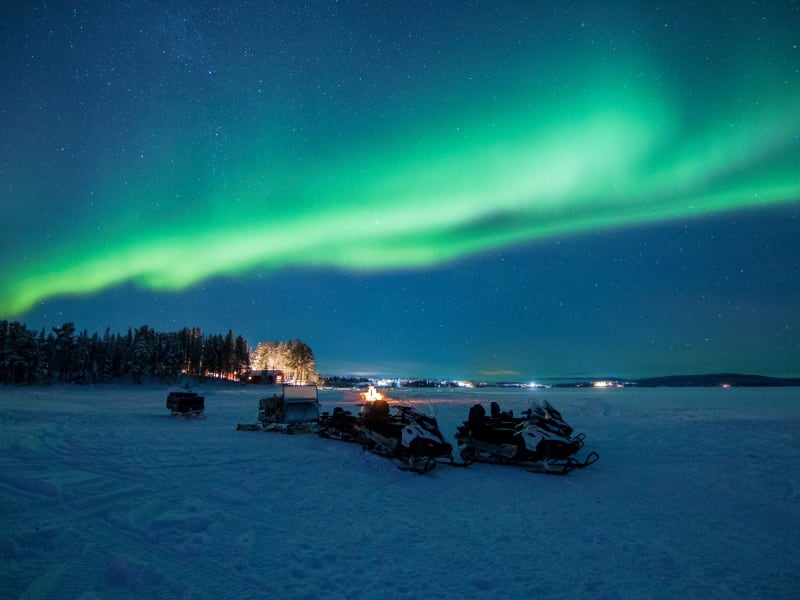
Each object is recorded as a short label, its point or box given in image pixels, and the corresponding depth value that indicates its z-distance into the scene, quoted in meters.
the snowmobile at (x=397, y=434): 11.96
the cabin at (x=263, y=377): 100.25
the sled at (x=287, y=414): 20.25
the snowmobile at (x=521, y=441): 11.95
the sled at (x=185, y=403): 25.58
